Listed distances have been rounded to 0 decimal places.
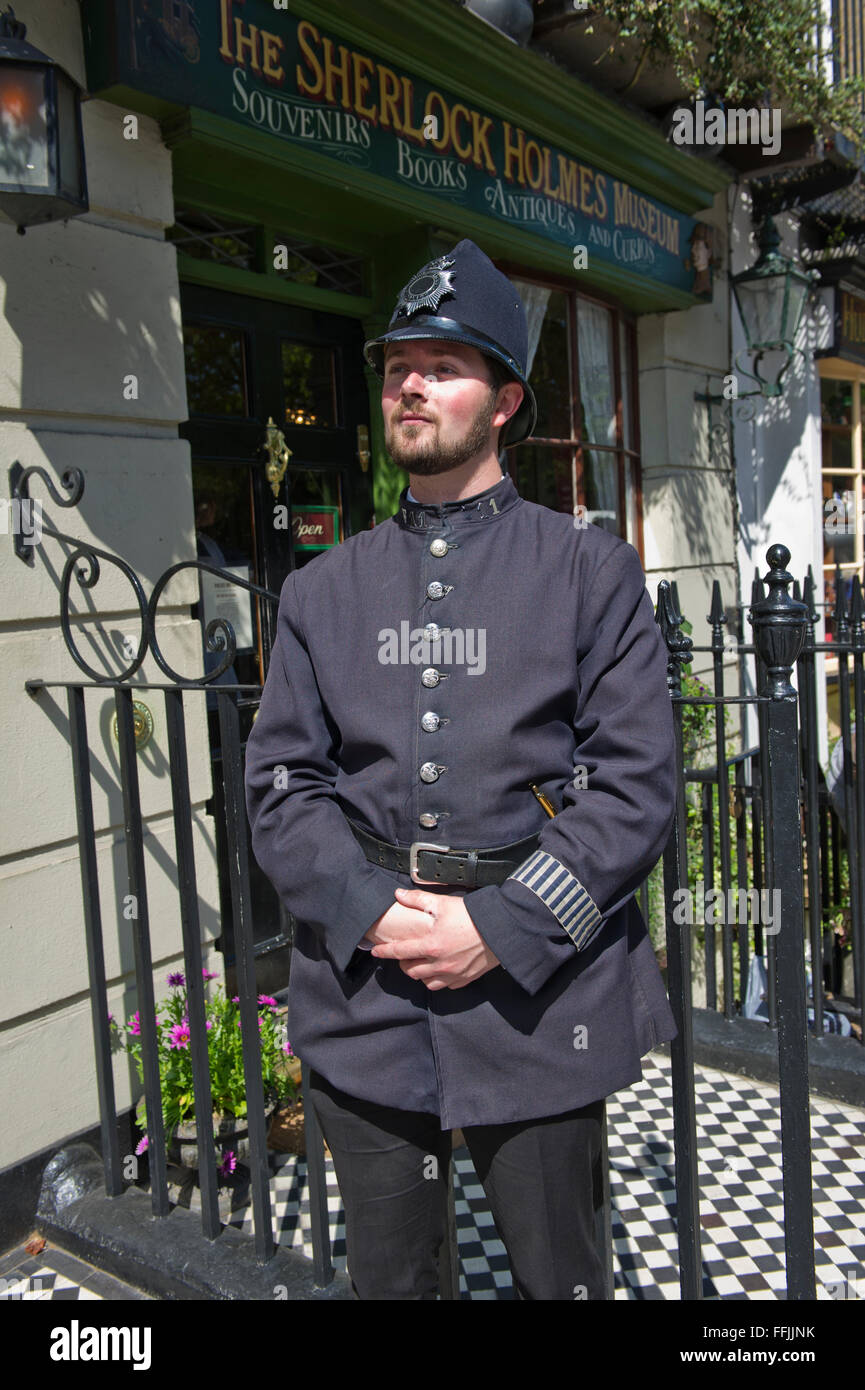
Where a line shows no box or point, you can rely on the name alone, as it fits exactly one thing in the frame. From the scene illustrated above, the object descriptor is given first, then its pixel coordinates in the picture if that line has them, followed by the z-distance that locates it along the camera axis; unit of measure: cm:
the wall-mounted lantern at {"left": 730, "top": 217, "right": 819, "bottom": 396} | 596
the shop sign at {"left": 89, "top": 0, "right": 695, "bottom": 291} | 299
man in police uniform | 158
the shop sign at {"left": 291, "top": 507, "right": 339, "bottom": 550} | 404
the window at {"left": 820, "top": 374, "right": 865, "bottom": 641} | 786
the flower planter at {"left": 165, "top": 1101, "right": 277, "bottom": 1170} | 269
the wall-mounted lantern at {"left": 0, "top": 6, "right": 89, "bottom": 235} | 241
